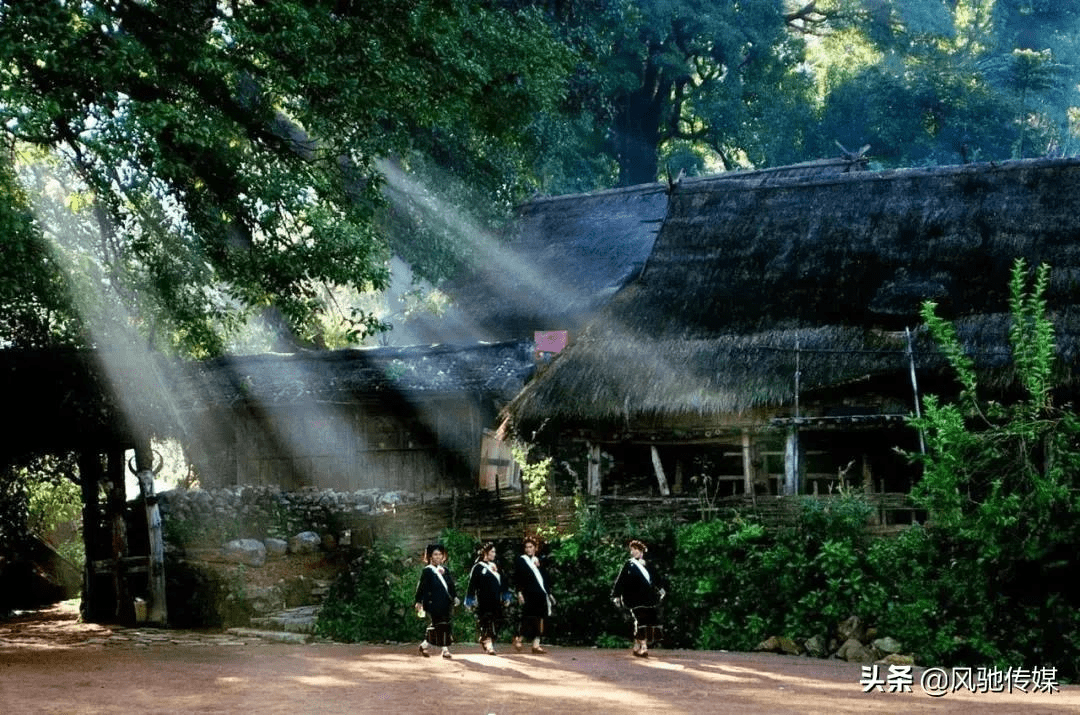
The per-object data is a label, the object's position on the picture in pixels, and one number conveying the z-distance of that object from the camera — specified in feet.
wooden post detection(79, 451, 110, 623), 66.33
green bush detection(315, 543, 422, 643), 56.75
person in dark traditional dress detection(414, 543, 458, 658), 48.03
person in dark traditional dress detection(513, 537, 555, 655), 49.26
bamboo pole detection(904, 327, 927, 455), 59.29
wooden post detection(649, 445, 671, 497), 68.66
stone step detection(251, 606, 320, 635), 59.06
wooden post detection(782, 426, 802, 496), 63.77
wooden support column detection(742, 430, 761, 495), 64.78
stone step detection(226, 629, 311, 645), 56.54
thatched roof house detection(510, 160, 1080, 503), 63.52
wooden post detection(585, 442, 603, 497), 68.85
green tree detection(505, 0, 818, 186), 131.13
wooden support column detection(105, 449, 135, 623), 64.85
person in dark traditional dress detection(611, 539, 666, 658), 48.08
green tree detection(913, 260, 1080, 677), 44.47
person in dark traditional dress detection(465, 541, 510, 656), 49.34
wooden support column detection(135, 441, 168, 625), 63.05
